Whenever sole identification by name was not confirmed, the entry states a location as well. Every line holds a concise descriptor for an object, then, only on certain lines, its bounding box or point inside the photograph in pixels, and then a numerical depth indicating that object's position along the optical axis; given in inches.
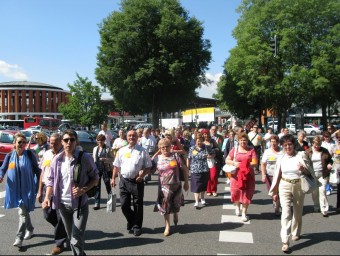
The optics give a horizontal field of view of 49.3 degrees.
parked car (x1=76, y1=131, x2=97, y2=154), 906.1
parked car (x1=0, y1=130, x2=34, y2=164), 606.1
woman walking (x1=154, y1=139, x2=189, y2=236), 248.1
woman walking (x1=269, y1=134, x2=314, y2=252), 223.0
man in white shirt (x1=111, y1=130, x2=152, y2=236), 246.8
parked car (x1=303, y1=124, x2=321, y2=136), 2001.2
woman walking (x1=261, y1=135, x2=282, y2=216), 294.4
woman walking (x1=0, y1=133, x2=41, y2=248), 228.4
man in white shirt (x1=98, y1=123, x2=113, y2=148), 623.5
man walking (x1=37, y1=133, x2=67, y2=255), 210.2
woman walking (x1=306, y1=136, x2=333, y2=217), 306.8
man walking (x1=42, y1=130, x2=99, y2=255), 187.0
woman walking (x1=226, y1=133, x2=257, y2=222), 283.3
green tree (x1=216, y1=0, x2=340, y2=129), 1280.8
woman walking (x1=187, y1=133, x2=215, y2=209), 333.1
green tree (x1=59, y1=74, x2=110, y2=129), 2124.8
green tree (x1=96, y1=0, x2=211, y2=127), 1475.1
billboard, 1604.1
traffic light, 731.5
